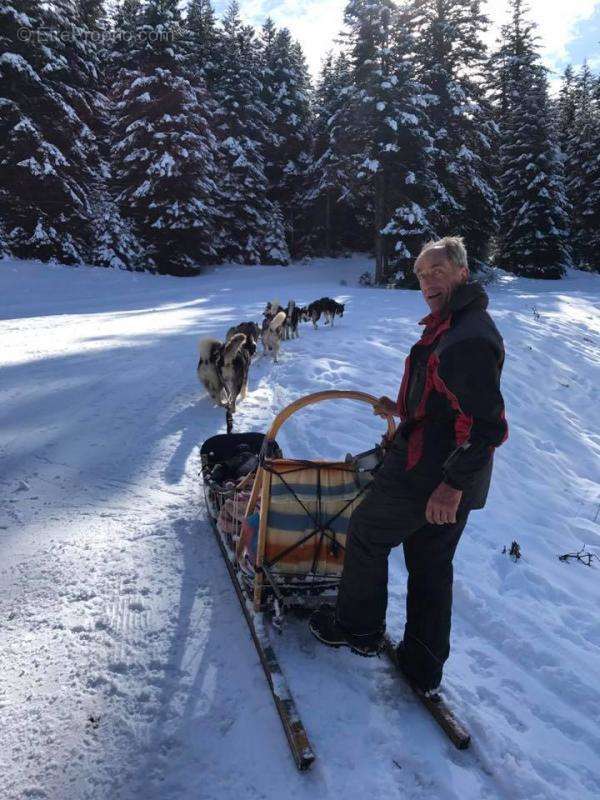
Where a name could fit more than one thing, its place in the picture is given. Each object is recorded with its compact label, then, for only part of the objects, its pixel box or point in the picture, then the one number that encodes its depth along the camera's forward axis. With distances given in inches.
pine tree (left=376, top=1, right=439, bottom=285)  974.4
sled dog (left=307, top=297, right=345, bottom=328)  557.3
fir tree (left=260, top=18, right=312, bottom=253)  1370.6
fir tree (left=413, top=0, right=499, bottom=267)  1053.8
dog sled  114.5
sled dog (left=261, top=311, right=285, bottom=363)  383.5
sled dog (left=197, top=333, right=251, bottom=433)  250.7
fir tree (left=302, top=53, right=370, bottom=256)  1221.1
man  83.3
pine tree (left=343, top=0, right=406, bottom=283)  965.2
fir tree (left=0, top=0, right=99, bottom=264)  848.9
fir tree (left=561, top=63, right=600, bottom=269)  1343.5
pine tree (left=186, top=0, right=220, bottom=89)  1360.7
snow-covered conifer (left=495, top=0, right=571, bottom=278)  1189.7
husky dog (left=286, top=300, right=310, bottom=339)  482.6
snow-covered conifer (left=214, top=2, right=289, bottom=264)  1199.6
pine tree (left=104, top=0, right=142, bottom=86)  1203.9
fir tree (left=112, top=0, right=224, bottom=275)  1020.5
